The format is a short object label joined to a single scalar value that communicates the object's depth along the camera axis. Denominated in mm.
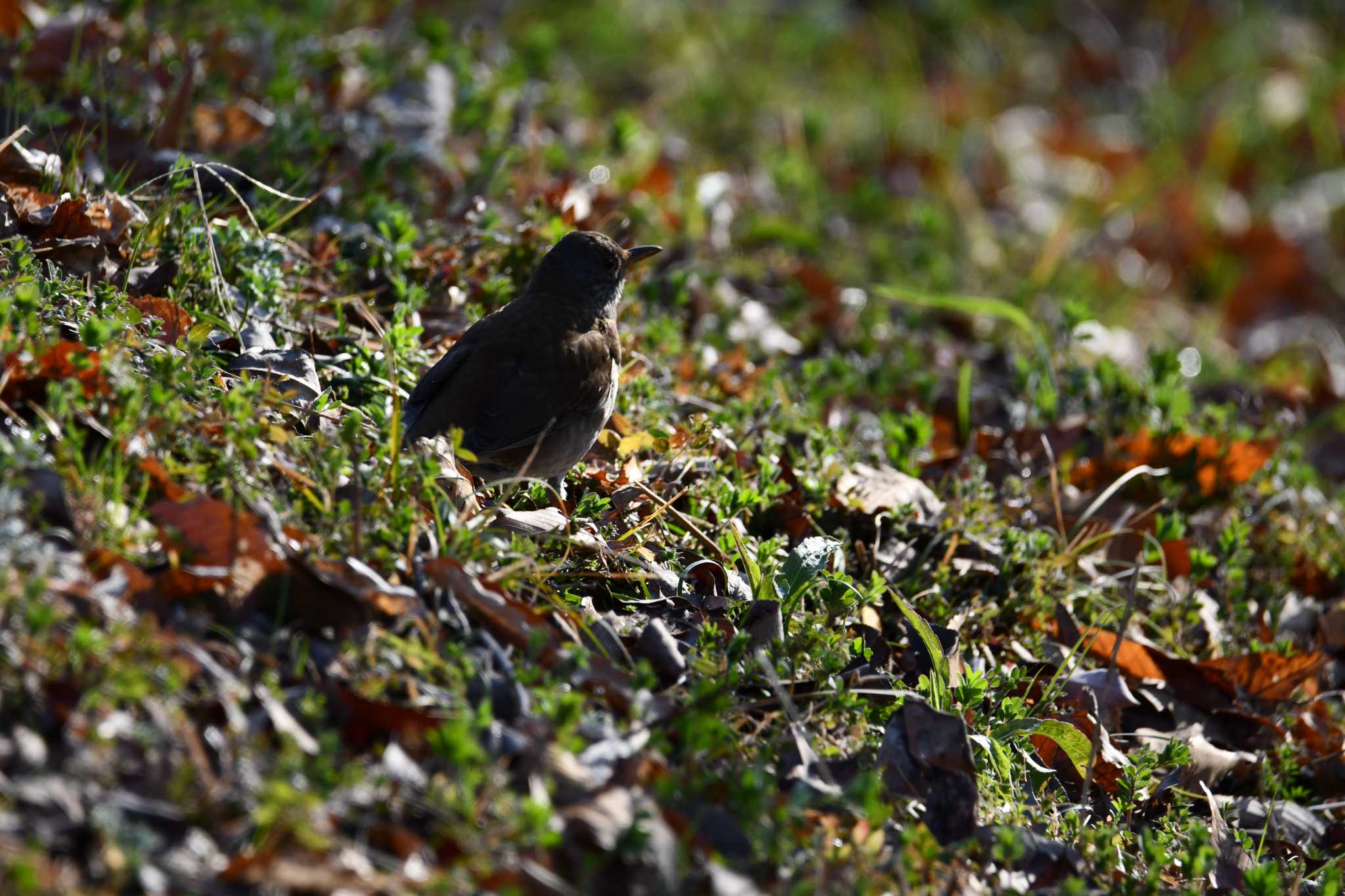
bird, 7902
